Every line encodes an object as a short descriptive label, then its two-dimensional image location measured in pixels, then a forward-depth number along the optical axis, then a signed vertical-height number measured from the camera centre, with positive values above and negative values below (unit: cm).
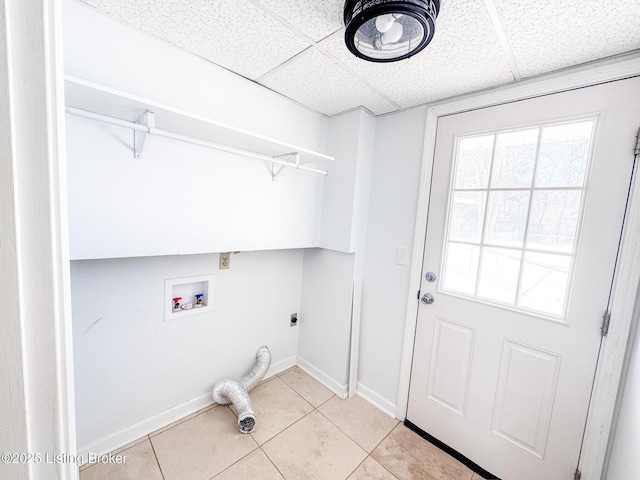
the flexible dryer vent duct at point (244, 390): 162 -126
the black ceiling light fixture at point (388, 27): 81 +67
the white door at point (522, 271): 117 -22
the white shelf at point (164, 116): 89 +37
